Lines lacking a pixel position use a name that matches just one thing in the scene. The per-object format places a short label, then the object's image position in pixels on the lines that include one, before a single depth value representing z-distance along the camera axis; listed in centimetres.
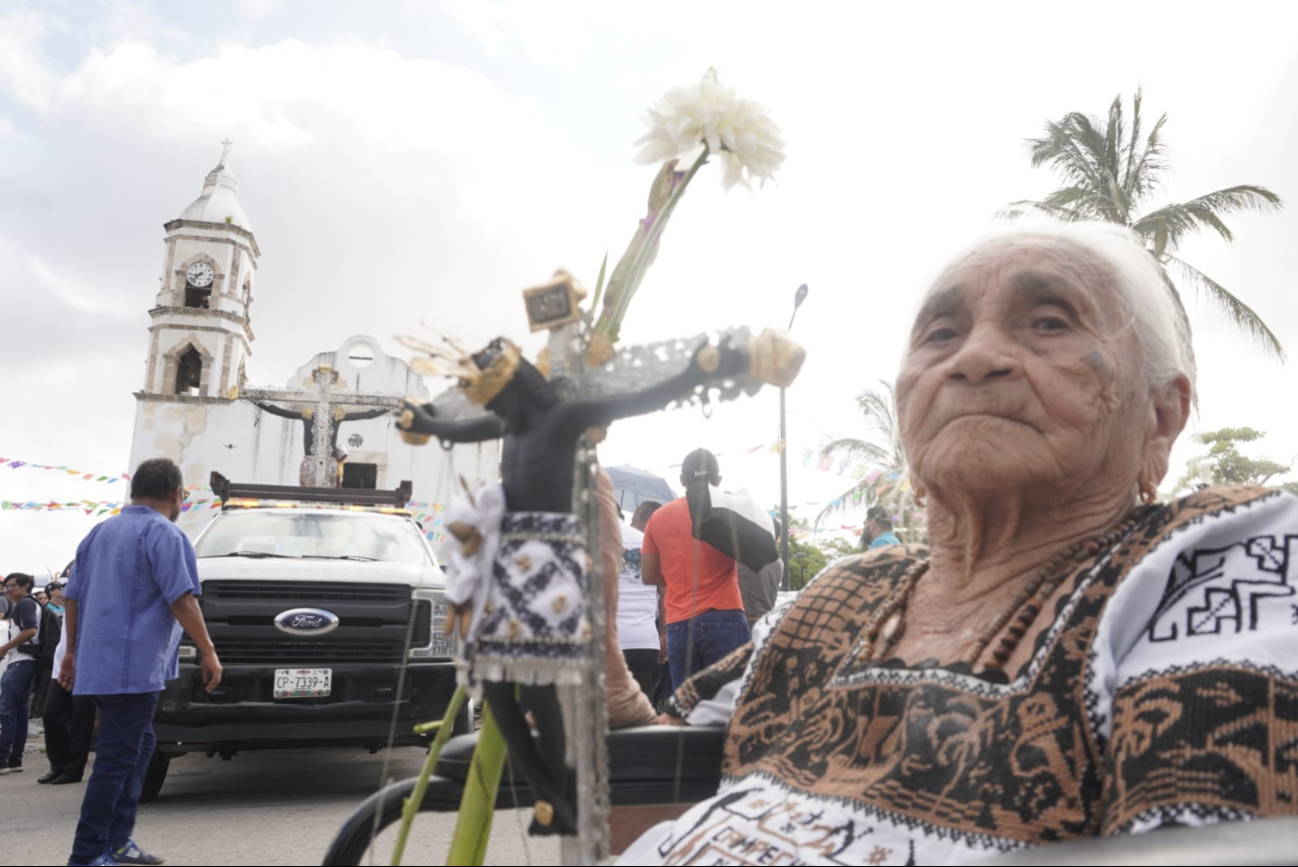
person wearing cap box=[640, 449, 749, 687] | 517
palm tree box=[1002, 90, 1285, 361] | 1716
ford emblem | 588
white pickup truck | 560
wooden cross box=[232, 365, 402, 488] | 786
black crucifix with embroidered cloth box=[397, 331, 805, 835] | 103
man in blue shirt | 420
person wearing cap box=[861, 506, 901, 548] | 651
